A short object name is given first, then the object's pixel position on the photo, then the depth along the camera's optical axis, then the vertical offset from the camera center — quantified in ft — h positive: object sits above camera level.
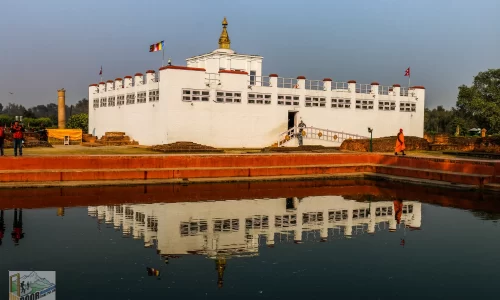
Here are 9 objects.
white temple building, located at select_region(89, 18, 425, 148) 104.99 +6.49
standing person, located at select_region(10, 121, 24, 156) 73.87 -0.56
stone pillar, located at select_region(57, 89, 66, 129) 152.46 +7.33
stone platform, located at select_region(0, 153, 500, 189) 67.51 -4.92
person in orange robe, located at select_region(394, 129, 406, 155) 87.51 -1.14
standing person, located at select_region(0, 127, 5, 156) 73.88 -1.18
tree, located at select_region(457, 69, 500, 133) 169.07 +15.54
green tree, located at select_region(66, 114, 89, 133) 166.14 +3.23
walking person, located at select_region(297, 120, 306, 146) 117.50 +0.50
